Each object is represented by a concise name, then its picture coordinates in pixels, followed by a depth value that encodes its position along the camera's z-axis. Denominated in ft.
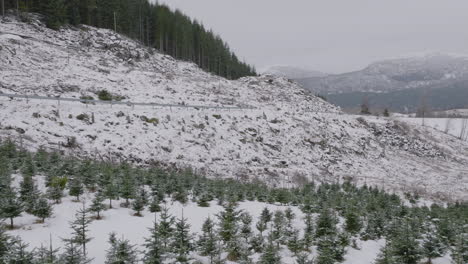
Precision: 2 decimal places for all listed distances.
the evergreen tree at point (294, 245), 31.96
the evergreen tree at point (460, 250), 27.04
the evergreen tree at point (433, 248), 31.63
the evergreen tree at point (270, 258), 25.26
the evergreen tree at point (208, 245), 28.17
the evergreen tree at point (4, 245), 21.59
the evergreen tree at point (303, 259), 24.80
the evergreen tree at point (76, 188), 39.83
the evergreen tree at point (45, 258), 19.65
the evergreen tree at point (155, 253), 23.46
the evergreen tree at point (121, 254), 22.54
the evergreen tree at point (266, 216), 40.32
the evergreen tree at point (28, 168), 41.76
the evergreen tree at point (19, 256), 19.89
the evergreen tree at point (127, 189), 40.93
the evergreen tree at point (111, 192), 39.68
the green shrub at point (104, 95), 104.85
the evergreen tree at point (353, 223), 40.55
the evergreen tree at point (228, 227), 32.50
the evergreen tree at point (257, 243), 31.30
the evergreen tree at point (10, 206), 29.25
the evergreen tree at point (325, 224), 36.73
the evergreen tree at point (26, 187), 34.53
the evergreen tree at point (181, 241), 26.57
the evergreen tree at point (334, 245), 30.00
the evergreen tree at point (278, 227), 33.79
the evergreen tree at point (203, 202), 46.98
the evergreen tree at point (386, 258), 26.45
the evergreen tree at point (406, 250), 28.78
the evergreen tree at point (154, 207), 39.96
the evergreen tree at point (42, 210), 32.14
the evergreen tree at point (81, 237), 25.90
